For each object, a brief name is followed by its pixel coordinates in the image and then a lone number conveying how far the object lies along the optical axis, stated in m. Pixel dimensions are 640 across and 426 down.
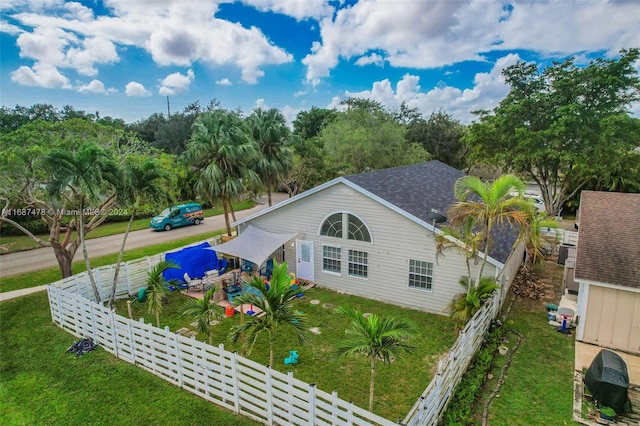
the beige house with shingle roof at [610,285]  9.44
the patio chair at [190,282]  14.02
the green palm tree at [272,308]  7.39
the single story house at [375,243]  11.86
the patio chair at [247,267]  15.78
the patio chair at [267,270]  15.23
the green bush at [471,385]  6.96
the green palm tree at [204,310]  8.65
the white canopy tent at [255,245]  13.47
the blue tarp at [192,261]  14.16
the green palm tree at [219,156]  17.98
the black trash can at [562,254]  16.89
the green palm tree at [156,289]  10.02
